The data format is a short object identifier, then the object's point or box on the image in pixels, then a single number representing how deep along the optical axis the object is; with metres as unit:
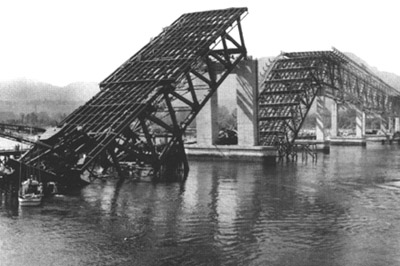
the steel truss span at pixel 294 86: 100.22
